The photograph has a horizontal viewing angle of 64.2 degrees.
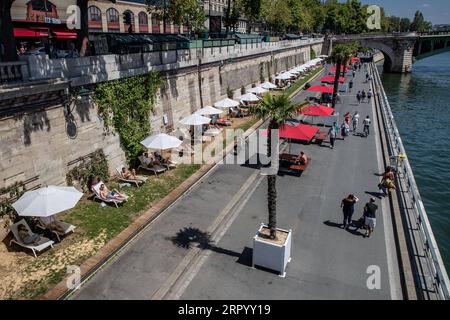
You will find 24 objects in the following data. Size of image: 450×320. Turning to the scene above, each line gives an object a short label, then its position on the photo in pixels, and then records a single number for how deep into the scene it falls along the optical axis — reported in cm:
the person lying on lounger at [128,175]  1828
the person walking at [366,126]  2711
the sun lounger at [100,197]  1593
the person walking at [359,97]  3822
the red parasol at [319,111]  2597
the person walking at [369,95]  3997
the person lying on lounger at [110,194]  1605
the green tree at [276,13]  6612
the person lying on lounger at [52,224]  1343
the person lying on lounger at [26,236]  1258
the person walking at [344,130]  2678
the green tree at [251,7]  5103
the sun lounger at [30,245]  1240
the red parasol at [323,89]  3510
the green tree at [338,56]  3288
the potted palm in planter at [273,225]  1173
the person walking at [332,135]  2447
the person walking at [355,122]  2825
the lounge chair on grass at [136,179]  1802
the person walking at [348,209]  1402
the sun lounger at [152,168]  1959
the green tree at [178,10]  2783
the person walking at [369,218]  1382
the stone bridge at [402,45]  7919
